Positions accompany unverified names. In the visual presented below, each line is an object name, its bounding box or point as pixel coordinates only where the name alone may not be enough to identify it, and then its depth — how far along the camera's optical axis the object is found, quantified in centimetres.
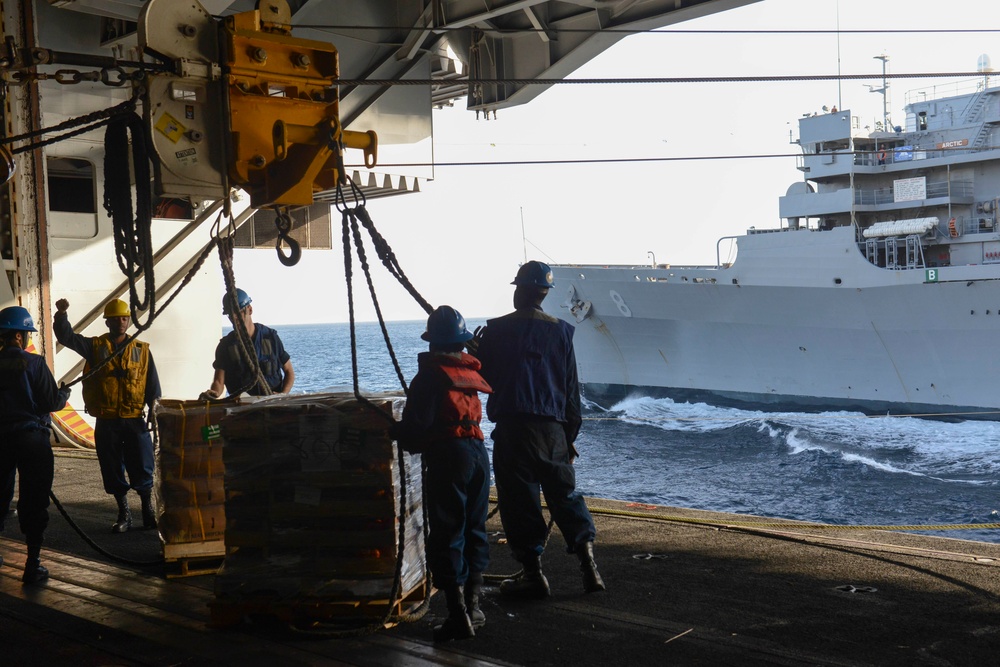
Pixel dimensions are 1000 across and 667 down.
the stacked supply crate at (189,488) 539
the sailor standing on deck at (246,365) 645
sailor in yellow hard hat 651
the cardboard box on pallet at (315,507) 434
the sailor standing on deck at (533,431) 461
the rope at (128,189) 439
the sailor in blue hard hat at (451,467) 408
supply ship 2672
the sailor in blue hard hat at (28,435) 520
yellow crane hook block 432
